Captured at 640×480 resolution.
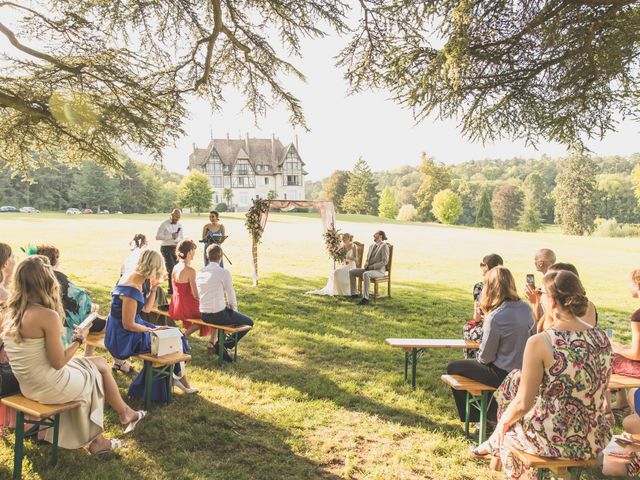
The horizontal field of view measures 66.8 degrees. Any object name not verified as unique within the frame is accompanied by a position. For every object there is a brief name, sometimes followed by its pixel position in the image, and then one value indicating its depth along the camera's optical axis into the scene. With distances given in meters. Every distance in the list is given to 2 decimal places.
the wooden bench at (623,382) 4.15
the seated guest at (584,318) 4.46
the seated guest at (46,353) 3.45
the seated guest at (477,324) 5.49
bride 11.55
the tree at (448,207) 71.44
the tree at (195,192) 62.03
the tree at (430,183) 78.81
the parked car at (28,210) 58.00
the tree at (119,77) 8.79
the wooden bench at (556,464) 3.04
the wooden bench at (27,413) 3.45
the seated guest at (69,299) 5.05
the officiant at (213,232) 11.58
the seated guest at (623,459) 3.22
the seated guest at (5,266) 4.55
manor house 75.06
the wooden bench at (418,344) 5.39
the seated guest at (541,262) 5.23
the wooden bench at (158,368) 4.75
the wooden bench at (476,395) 4.24
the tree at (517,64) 6.50
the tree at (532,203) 74.94
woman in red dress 6.55
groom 10.98
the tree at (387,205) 81.12
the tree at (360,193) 75.81
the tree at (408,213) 77.31
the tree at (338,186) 80.38
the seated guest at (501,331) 4.24
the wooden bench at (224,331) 6.25
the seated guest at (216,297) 6.38
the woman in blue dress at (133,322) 4.76
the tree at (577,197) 66.25
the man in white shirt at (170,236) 11.15
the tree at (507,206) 83.44
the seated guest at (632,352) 4.26
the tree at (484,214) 73.22
